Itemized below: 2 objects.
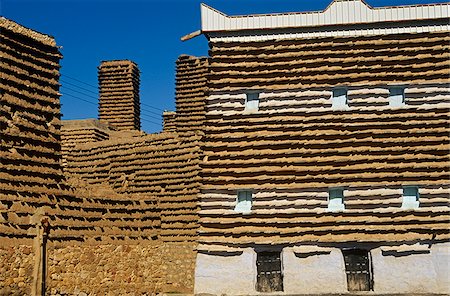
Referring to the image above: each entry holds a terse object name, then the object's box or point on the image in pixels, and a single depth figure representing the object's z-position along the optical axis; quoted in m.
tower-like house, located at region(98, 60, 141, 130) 50.69
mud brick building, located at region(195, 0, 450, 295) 23.06
